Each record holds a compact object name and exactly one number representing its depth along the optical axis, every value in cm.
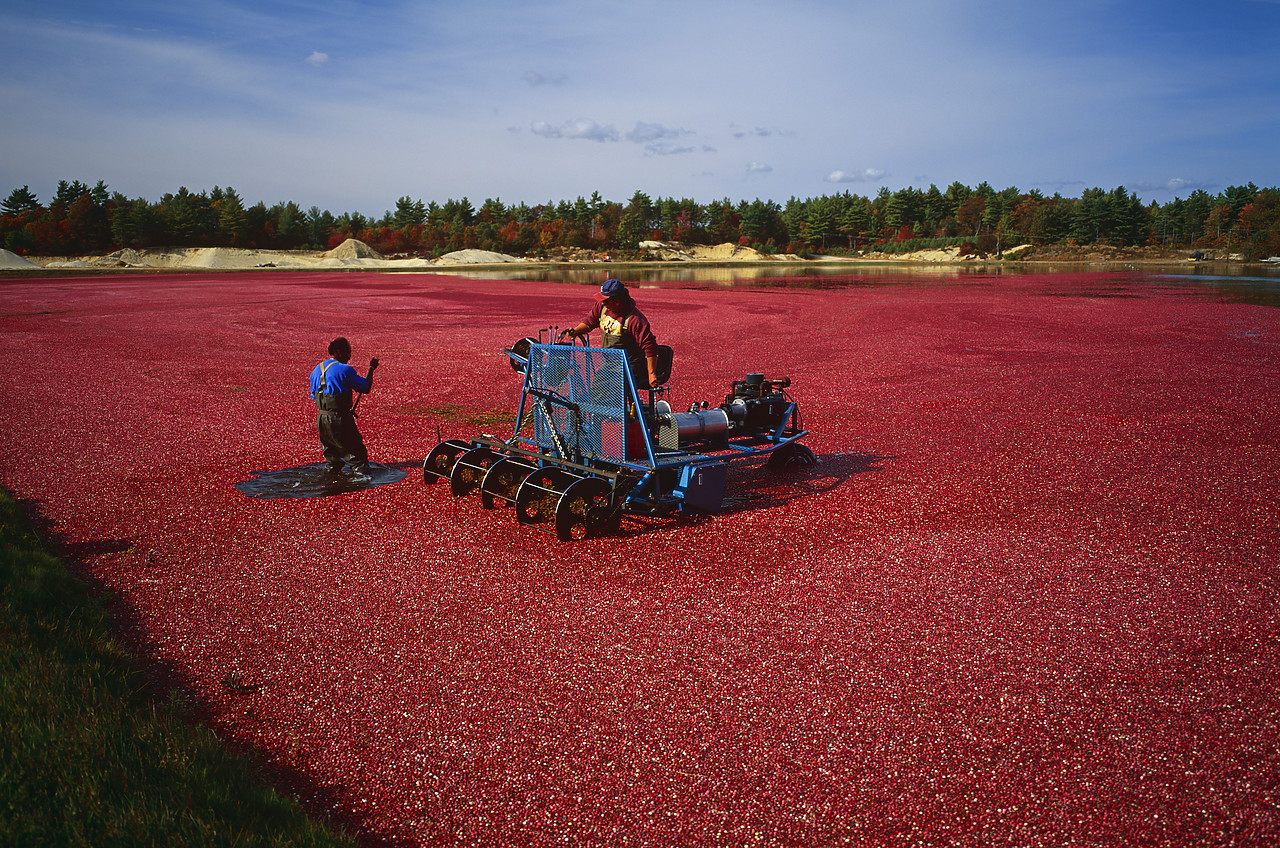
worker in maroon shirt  762
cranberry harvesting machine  693
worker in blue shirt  842
